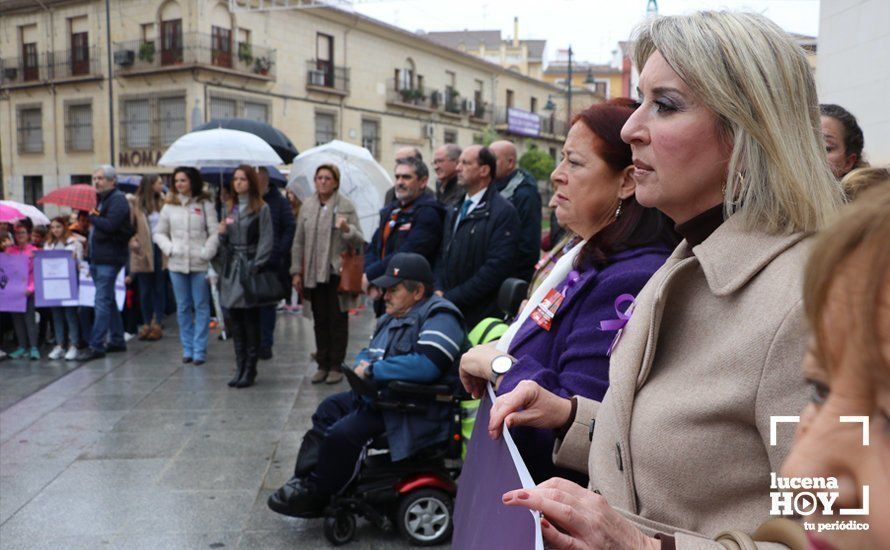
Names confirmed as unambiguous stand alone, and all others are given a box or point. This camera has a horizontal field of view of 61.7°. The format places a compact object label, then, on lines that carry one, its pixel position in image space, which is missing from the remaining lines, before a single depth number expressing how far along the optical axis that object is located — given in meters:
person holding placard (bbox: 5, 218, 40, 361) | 8.66
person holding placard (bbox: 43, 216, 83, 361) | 8.63
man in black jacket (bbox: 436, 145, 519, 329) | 5.18
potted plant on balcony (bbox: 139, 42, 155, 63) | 27.27
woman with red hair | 1.82
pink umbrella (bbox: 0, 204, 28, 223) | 8.37
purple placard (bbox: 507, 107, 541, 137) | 47.47
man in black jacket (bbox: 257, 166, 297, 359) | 7.57
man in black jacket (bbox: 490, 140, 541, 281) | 5.88
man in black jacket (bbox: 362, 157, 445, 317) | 6.14
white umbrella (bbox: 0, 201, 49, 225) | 9.23
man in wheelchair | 3.75
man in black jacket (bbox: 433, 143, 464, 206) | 7.33
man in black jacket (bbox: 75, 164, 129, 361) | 8.42
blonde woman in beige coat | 1.11
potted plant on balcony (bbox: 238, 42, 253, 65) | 27.59
